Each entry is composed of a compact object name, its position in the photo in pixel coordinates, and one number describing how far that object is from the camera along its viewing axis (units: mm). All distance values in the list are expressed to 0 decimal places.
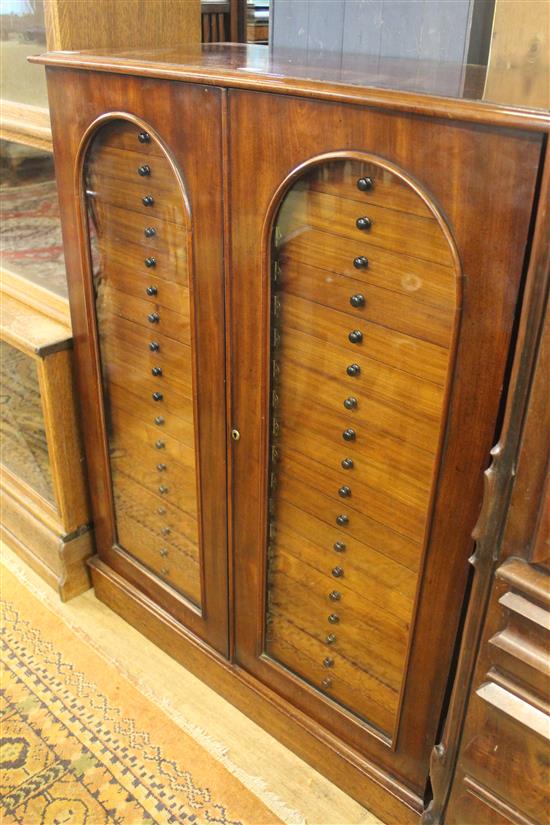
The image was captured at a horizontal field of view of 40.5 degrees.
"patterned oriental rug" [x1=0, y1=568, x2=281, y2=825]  1581
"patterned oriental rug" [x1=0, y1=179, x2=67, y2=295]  1995
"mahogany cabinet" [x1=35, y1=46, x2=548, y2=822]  1066
